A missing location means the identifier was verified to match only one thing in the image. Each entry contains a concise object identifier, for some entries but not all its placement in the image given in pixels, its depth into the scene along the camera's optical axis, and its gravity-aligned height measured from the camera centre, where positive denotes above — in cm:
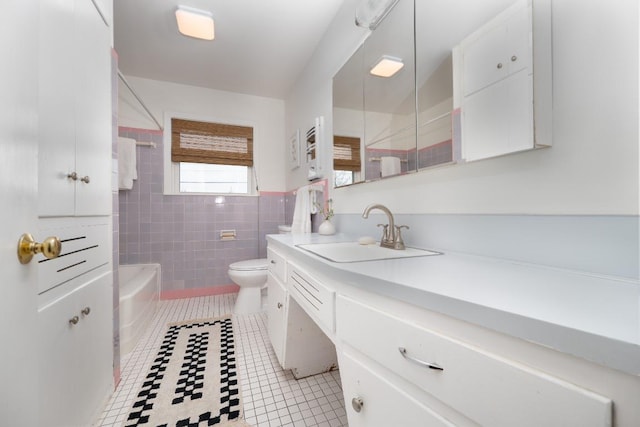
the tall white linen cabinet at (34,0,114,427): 84 +3
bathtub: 175 -68
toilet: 232 -64
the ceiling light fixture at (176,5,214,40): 180 +139
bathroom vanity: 33 -22
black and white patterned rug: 115 -92
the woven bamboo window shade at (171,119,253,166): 283 +82
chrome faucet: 116 -10
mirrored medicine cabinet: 74 +49
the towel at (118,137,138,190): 253 +52
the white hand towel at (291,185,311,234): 225 +0
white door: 49 +3
